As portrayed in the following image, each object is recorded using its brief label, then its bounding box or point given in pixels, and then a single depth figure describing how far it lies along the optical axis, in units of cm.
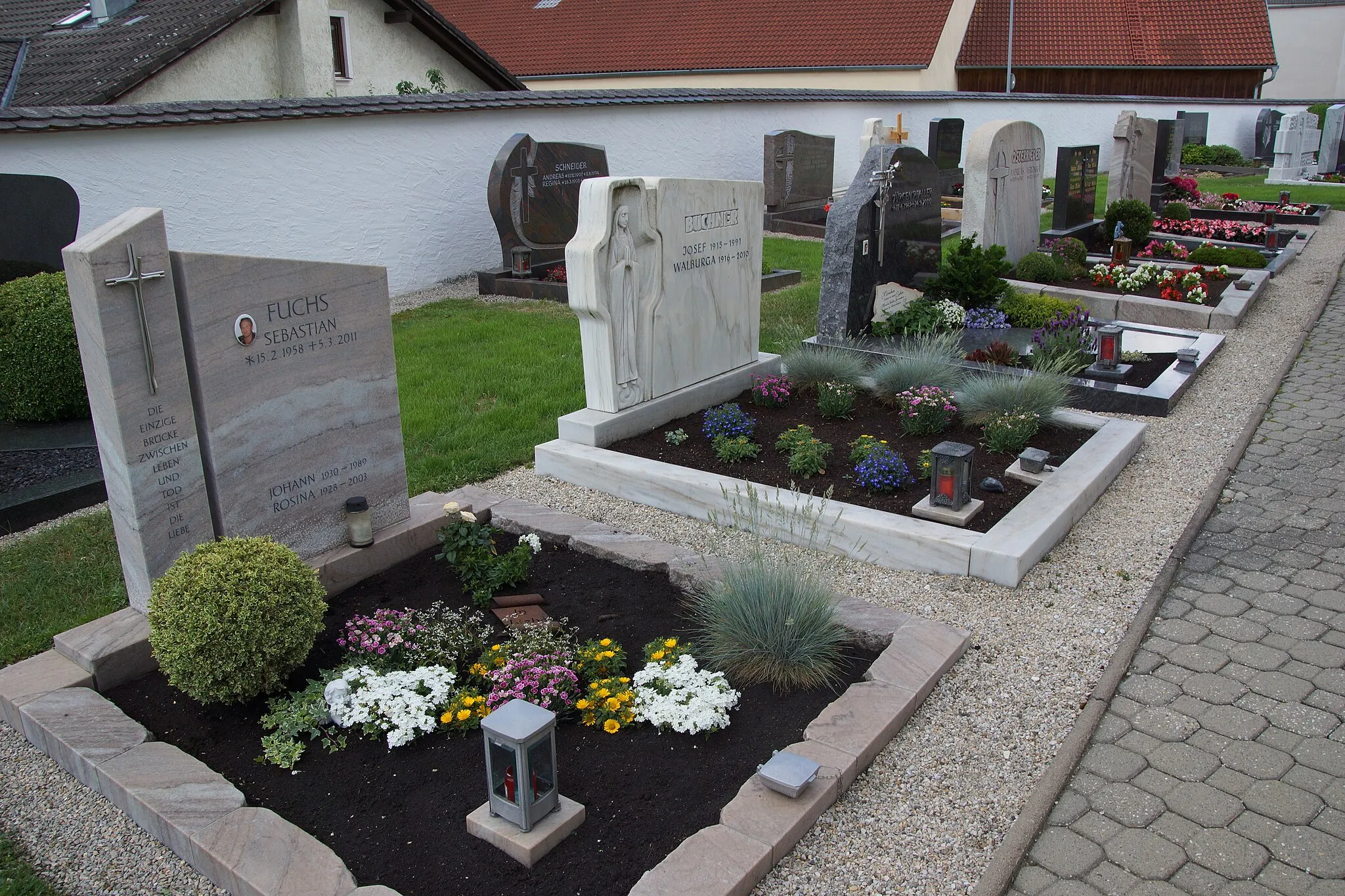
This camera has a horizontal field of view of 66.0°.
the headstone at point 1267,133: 2961
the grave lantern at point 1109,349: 827
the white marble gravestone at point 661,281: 667
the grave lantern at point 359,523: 517
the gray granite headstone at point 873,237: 876
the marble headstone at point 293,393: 461
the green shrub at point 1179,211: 1487
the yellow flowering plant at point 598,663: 425
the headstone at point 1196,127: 2806
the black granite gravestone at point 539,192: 1280
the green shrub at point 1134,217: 1351
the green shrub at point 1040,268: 1141
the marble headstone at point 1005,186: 1114
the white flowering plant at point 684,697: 396
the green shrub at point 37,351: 728
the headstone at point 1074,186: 1380
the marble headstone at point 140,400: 417
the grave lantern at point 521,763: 326
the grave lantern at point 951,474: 568
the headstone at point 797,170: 1739
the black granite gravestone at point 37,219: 871
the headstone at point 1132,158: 1526
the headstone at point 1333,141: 2475
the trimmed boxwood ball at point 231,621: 389
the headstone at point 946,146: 2025
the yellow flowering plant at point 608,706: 401
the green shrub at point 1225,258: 1254
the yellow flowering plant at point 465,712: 399
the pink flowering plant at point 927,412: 705
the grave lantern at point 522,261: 1277
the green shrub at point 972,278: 968
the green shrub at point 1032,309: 957
